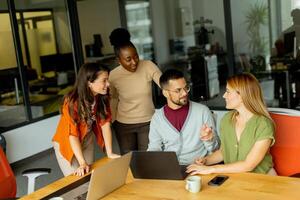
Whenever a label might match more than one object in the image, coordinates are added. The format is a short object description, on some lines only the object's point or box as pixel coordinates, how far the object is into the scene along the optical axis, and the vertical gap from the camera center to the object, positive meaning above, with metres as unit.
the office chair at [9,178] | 2.38 -0.75
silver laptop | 1.74 -0.61
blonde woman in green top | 2.01 -0.55
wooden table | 1.67 -0.69
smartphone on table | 1.83 -0.68
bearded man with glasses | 2.31 -0.51
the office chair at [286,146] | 2.21 -0.66
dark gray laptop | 1.89 -0.62
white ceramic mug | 1.75 -0.66
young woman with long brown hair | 2.35 -0.44
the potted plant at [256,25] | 4.81 +0.07
